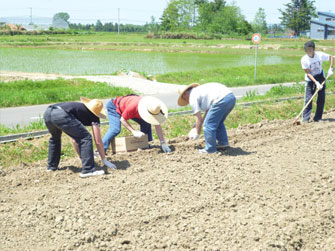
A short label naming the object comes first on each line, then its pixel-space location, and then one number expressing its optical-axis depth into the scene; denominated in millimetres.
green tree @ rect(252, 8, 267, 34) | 89250
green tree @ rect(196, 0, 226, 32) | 78000
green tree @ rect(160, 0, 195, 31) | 86188
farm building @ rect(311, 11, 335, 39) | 70625
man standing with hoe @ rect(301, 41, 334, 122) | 9943
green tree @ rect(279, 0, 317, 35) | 80438
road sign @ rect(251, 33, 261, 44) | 20131
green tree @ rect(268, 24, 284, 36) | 91325
